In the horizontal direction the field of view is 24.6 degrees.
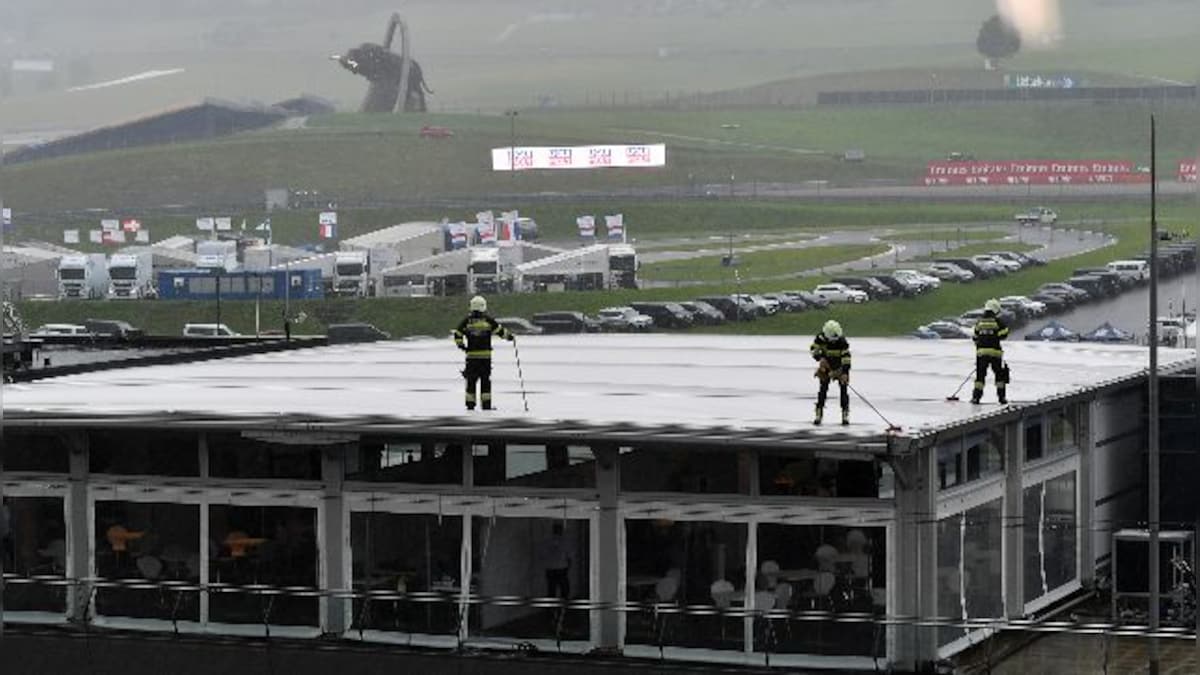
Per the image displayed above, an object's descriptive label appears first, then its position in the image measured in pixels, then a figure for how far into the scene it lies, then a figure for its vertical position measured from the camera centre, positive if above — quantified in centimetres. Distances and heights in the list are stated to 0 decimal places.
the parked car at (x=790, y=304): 15700 -162
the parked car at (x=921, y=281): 16388 -35
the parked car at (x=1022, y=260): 17362 +93
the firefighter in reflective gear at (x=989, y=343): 3400 -84
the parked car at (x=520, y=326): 13862 -250
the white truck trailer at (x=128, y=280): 16862 -8
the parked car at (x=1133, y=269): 15900 +30
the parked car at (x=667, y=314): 14839 -206
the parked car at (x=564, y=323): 14375 -245
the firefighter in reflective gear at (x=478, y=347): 3356 -86
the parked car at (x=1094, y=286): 15738 -67
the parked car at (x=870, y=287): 16175 -70
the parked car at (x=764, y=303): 15588 -156
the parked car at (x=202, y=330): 14038 -264
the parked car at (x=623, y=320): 14412 -231
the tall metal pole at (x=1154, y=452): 3100 -212
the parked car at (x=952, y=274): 16738 +6
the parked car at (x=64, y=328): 13632 -253
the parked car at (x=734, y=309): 15138 -183
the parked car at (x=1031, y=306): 15088 -173
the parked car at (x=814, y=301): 15688 -146
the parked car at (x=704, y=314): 14962 -208
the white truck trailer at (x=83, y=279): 17250 -1
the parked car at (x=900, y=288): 16162 -76
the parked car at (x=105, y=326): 14288 -251
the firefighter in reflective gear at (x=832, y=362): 3102 -98
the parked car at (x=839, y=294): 15762 -107
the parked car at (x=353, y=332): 10975 -231
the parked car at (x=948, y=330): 13850 -281
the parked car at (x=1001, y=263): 17112 +73
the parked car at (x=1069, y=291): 15612 -95
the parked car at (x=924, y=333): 13950 -302
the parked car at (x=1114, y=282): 15912 -45
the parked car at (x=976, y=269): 16975 +36
